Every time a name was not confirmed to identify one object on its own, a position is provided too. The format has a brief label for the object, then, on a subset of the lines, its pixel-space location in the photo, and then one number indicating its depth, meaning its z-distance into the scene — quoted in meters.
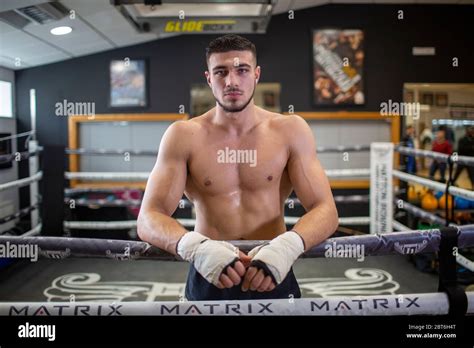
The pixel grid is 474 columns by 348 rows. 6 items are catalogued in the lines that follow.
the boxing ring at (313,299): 0.89
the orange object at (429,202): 2.86
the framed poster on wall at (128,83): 3.79
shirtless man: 0.94
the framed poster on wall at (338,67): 4.10
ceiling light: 2.35
